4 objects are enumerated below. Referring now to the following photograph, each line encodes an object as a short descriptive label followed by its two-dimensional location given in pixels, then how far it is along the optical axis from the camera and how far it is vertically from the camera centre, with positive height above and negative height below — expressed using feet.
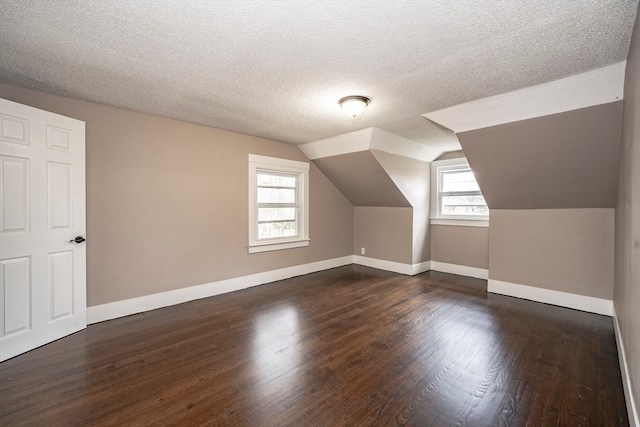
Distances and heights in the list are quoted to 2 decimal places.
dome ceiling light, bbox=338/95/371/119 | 9.54 +3.57
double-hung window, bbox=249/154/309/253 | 14.69 +0.35
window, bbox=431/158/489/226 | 16.44 +0.91
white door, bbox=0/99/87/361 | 7.85 -0.58
